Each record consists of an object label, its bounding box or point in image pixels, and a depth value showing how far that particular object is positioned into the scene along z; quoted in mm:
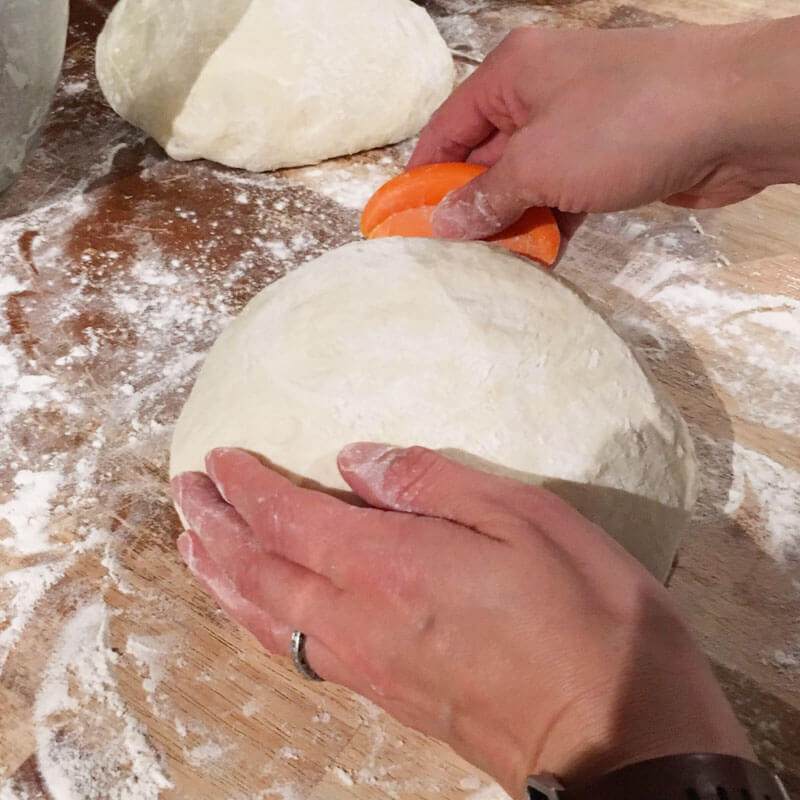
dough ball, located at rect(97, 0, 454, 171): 687
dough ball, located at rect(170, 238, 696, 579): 451
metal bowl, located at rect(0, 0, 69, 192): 612
